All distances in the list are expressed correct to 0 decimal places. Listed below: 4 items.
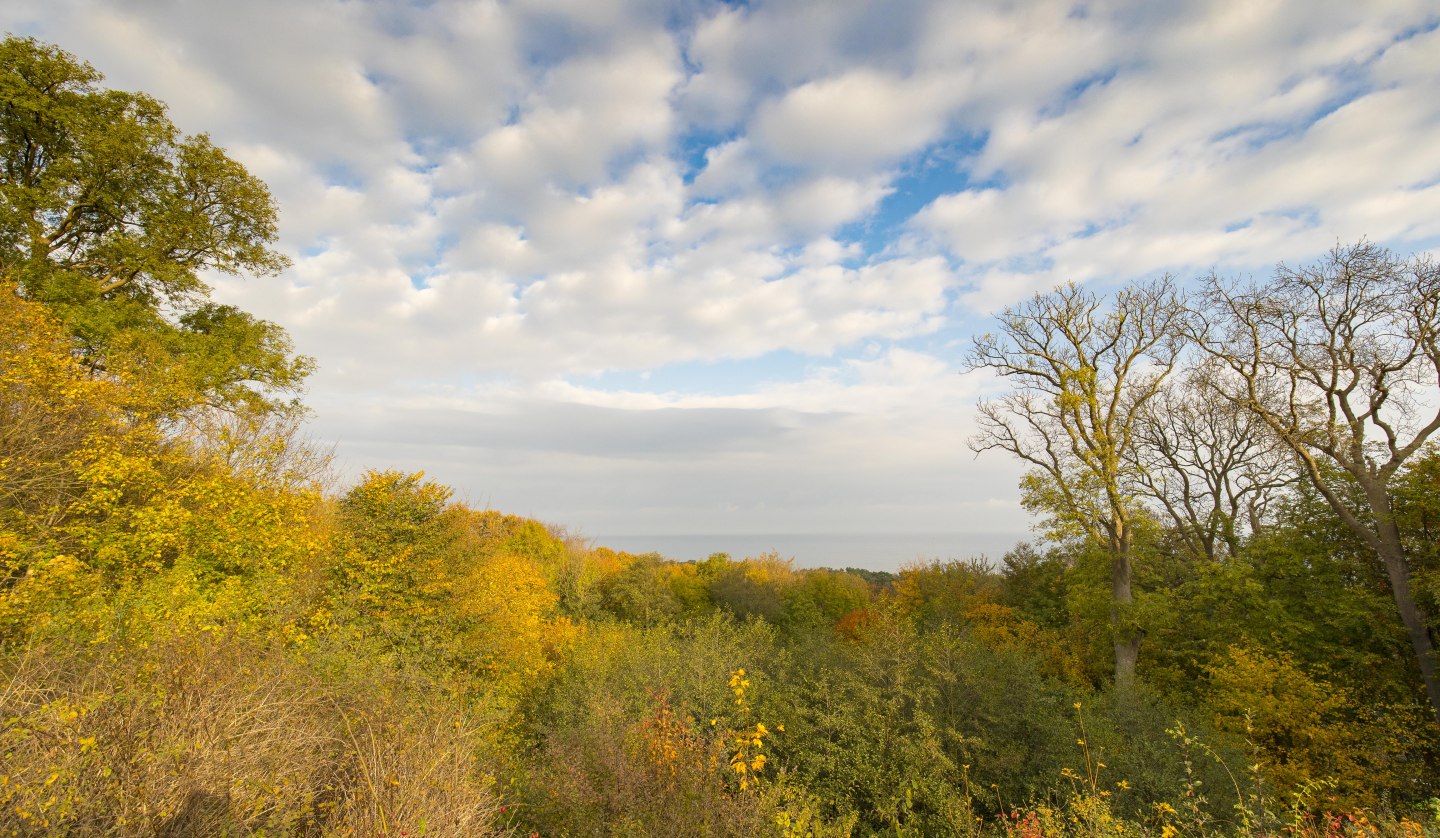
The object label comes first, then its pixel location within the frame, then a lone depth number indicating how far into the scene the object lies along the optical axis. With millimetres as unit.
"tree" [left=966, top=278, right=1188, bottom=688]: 16969
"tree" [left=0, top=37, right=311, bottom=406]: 12281
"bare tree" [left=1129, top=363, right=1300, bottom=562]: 18844
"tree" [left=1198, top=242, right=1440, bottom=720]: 12461
